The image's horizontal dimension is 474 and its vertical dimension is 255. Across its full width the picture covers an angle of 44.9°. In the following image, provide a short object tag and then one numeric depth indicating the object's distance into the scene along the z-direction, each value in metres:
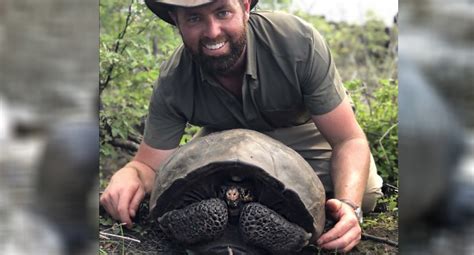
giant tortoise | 1.42
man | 1.62
